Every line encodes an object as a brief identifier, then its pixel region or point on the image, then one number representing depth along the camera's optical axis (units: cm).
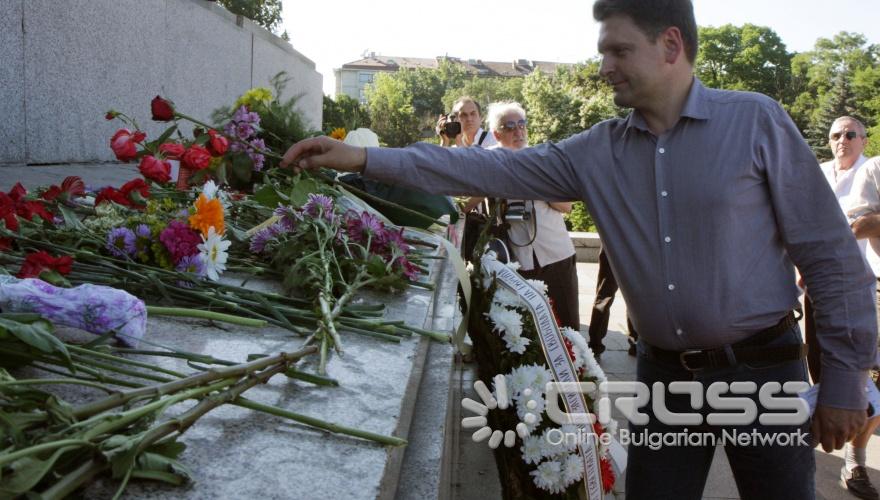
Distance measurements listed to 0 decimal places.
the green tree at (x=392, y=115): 5812
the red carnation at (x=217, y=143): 306
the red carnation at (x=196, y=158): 284
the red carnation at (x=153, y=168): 274
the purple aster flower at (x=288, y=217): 255
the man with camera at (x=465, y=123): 598
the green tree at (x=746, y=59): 7719
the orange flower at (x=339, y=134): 405
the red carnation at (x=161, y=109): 284
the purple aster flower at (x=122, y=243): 220
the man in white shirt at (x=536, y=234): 454
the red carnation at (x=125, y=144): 271
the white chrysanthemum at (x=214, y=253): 215
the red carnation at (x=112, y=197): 262
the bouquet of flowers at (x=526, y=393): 228
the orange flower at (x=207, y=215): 223
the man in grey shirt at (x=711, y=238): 190
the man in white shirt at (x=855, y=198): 375
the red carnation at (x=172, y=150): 283
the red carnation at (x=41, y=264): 171
